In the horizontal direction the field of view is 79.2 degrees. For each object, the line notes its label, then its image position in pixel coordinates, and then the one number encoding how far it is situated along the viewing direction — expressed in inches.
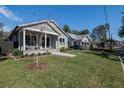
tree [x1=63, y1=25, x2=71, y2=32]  1482.3
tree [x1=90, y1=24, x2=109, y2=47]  1278.8
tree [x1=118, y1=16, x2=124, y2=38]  676.3
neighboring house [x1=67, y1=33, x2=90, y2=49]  666.5
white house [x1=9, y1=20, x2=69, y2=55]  342.5
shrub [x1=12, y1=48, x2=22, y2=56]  326.3
